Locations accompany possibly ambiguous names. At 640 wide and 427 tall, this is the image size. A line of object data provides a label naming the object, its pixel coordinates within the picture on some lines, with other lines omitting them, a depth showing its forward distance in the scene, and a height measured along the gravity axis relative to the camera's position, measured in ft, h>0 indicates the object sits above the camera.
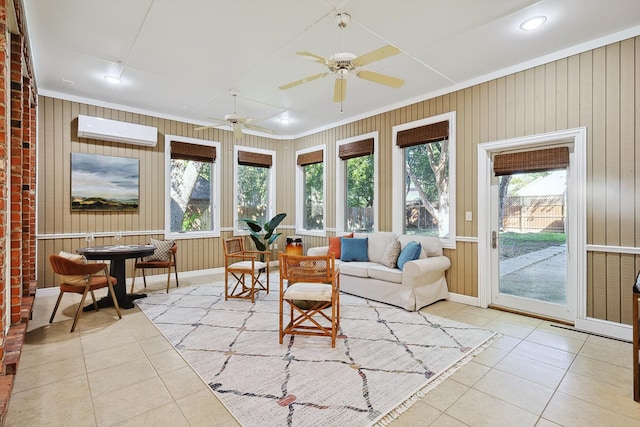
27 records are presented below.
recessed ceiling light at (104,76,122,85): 13.70 +6.13
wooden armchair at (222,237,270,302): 14.07 -2.49
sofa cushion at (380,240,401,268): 14.38 -2.03
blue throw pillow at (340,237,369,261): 16.21 -1.95
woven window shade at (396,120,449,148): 14.83 +3.99
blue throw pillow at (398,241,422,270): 13.79 -1.87
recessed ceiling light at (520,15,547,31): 9.33 +5.93
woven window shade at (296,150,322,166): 21.75 +4.04
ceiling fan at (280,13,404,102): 8.45 +4.45
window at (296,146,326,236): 22.07 +1.64
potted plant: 20.34 -1.36
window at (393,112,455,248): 14.71 +1.86
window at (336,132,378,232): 18.42 +1.85
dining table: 12.20 -1.79
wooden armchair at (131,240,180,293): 15.56 -2.46
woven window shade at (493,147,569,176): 11.54 +2.05
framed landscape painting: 15.90 +1.71
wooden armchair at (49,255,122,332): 10.72 -2.31
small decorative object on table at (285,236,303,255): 21.84 -2.35
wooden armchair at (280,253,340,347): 9.40 -2.04
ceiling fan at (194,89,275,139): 15.11 +4.64
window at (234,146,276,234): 21.90 +2.09
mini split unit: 15.66 +4.49
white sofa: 12.87 -2.89
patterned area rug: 6.55 -4.14
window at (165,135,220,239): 19.06 +1.70
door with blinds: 11.84 -0.77
